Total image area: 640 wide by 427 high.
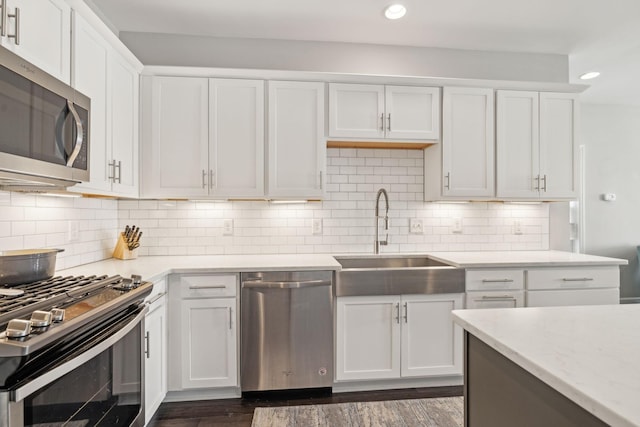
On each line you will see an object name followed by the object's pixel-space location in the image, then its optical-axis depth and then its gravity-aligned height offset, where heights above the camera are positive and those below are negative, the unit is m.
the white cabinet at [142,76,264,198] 2.48 +0.57
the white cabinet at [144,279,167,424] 1.88 -0.77
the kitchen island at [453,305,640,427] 0.65 -0.32
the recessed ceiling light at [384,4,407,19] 2.37 +1.43
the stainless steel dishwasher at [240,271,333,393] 2.27 -0.75
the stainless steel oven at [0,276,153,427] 0.87 -0.44
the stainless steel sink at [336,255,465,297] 2.34 -0.44
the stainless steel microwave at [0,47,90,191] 1.15 +0.33
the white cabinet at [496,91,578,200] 2.79 +0.59
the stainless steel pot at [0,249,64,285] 1.41 -0.21
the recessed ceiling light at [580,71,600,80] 3.58 +1.48
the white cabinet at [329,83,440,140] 2.62 +0.81
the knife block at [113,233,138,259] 2.52 -0.26
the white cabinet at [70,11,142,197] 1.82 +0.66
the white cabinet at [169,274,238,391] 2.23 -0.75
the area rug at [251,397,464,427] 2.06 -1.23
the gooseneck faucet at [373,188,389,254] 2.90 -0.03
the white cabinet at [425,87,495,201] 2.74 +0.54
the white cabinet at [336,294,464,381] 2.36 -0.83
